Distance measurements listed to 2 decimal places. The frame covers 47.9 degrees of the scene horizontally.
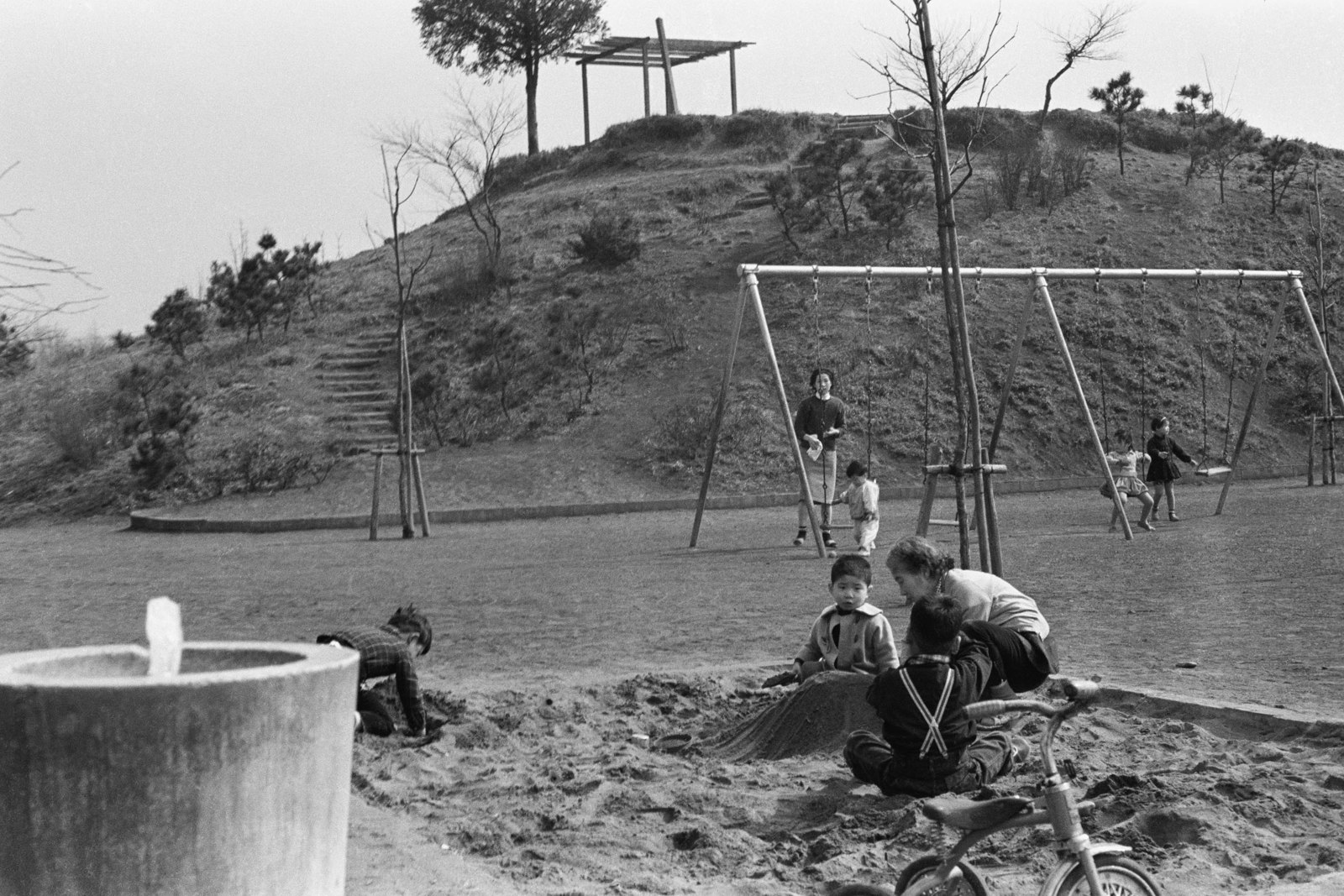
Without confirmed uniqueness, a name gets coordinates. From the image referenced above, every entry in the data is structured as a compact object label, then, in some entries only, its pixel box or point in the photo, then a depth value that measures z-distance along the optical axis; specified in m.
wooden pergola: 54.06
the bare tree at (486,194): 38.59
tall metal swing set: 15.98
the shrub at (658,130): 56.34
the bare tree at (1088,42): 29.78
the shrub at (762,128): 55.03
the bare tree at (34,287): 6.49
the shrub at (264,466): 28.70
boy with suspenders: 5.38
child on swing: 17.64
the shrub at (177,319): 38.50
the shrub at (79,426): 33.25
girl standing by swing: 18.64
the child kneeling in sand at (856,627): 6.77
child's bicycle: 3.64
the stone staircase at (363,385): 32.00
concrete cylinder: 3.09
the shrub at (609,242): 40.44
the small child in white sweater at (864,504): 15.07
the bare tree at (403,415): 20.77
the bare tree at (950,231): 11.25
